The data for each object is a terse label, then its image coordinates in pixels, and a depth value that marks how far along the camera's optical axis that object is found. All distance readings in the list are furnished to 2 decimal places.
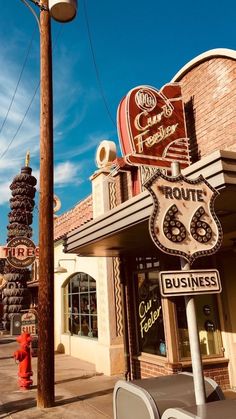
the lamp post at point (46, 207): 6.54
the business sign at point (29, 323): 11.21
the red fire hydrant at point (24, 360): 8.16
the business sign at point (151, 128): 7.30
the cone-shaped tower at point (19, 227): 27.98
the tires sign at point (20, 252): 9.81
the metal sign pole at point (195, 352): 3.18
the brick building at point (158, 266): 6.62
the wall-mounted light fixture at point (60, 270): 13.21
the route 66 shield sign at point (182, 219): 3.18
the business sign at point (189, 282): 3.05
